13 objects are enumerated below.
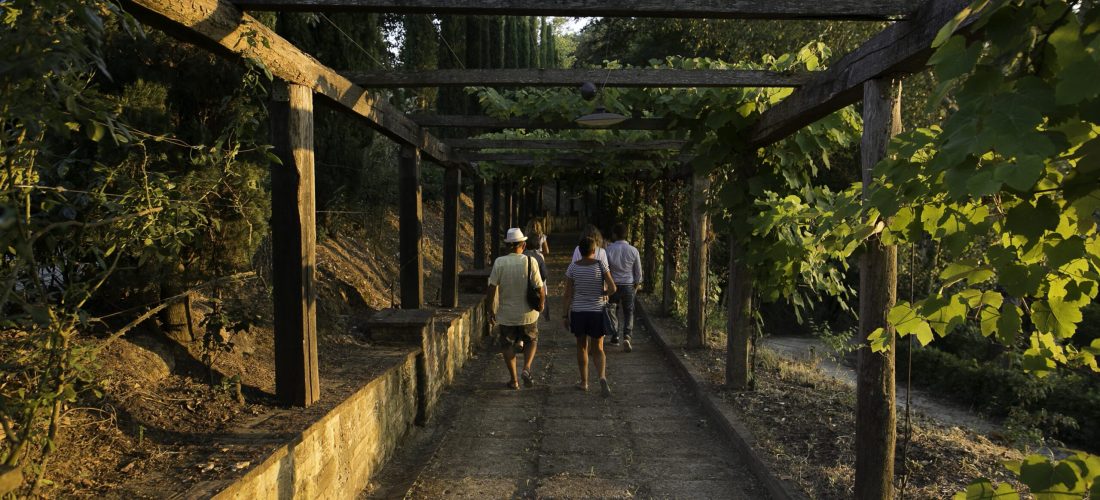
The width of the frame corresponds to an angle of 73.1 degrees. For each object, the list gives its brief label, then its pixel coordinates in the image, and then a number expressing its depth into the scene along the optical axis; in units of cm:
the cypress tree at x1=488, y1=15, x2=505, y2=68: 2319
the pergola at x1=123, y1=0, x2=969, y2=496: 351
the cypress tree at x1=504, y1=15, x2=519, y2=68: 2471
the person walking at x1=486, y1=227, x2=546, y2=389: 743
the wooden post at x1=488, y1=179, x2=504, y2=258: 1648
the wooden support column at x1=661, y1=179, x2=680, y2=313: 1238
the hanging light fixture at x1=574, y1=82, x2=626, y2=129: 635
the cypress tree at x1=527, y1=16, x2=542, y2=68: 2562
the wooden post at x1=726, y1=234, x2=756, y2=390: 700
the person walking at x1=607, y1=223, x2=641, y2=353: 993
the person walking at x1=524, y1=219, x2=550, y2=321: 864
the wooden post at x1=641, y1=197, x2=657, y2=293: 1498
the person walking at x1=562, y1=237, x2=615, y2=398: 742
